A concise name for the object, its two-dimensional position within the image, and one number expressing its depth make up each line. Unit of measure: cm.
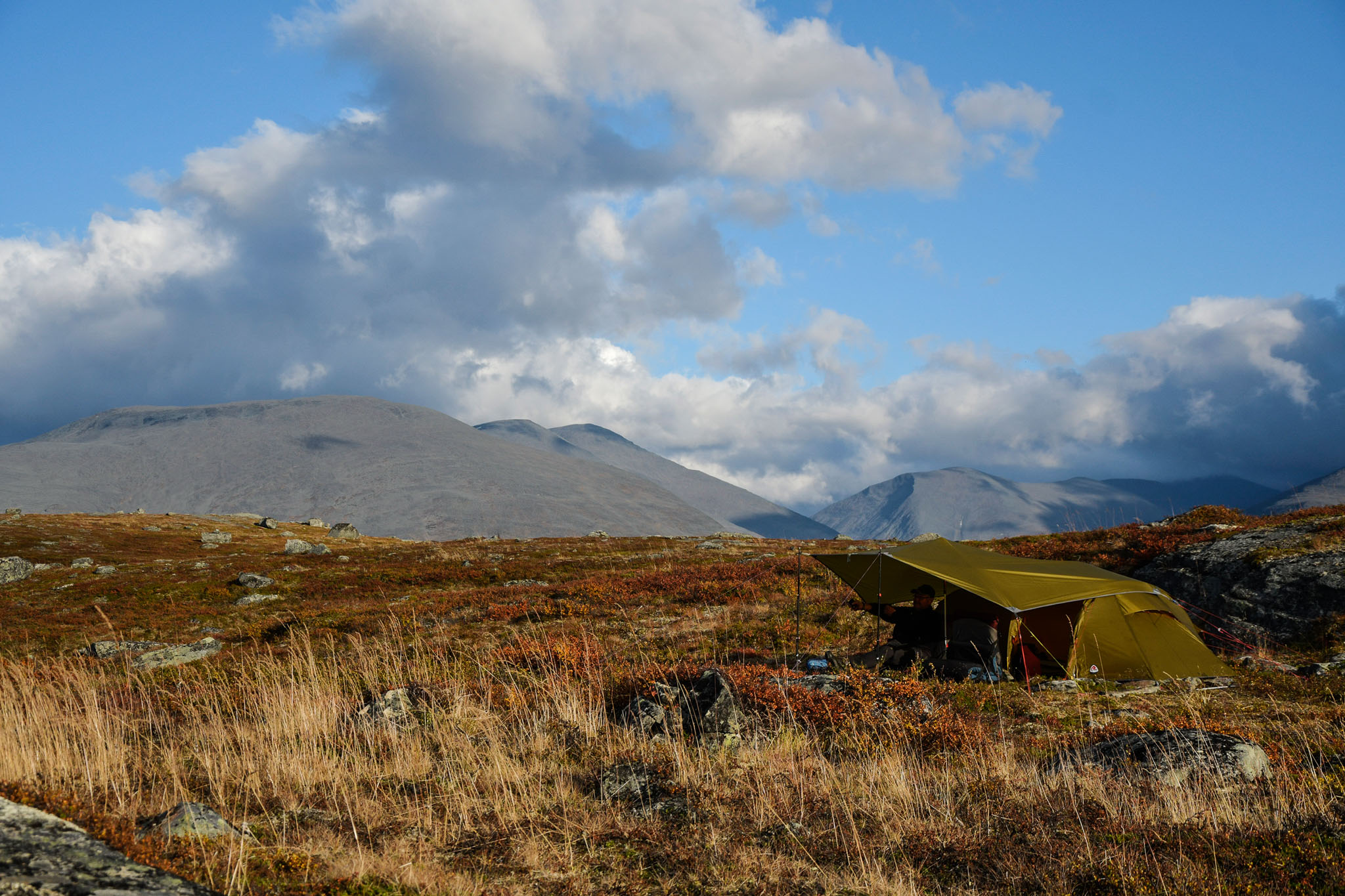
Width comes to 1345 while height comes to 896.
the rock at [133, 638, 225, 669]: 1838
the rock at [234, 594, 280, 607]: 2947
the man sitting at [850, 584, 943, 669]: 1459
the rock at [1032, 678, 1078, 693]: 1314
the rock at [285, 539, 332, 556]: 5053
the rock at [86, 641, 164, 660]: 1973
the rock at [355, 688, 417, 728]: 1009
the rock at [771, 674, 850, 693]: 1099
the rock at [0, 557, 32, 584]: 3672
